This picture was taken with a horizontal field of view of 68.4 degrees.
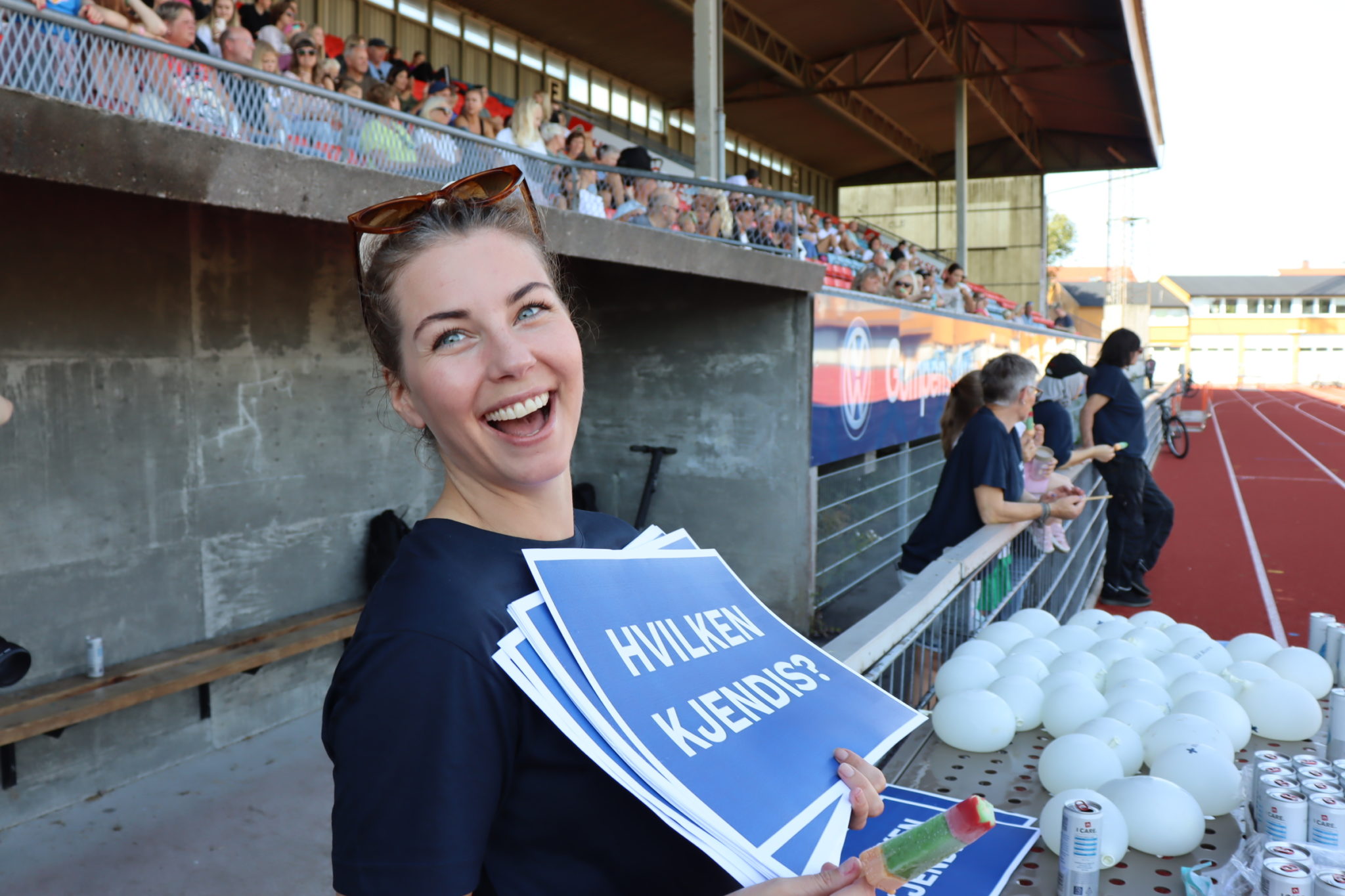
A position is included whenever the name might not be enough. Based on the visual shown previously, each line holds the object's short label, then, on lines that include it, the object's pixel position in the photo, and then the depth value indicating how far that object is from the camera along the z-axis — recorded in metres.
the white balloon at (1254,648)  3.08
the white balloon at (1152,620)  3.54
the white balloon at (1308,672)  2.88
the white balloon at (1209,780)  2.14
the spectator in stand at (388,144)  4.74
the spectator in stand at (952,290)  14.66
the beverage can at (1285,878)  1.60
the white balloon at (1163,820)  1.95
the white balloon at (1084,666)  2.81
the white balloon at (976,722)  2.42
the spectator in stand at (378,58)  8.08
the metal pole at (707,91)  9.45
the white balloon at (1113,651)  3.00
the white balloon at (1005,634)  3.10
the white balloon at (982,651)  2.87
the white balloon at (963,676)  2.67
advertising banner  8.52
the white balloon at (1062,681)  2.65
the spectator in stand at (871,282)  10.95
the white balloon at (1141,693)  2.62
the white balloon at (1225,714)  2.47
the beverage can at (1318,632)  3.19
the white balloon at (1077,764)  2.16
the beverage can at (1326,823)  1.81
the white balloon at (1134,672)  2.79
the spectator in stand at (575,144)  8.98
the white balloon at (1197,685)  2.71
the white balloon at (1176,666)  2.93
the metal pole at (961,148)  20.48
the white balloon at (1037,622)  3.34
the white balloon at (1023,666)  2.74
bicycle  20.67
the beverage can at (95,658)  4.92
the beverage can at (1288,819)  1.86
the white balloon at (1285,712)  2.59
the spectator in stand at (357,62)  6.89
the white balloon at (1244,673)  2.76
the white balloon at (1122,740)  2.30
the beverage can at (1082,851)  1.78
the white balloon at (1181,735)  2.30
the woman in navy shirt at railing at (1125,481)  7.21
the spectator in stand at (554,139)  8.45
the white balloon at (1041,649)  2.96
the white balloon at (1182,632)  3.30
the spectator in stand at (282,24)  6.36
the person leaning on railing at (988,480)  4.29
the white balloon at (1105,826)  1.92
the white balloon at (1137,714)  2.45
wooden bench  4.44
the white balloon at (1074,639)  3.15
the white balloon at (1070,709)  2.50
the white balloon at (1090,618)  3.57
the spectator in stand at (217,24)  5.48
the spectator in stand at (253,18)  6.27
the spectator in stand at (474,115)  7.66
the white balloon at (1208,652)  3.03
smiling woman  0.92
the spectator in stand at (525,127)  7.95
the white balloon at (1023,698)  2.54
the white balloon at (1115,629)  3.30
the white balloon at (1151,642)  3.15
